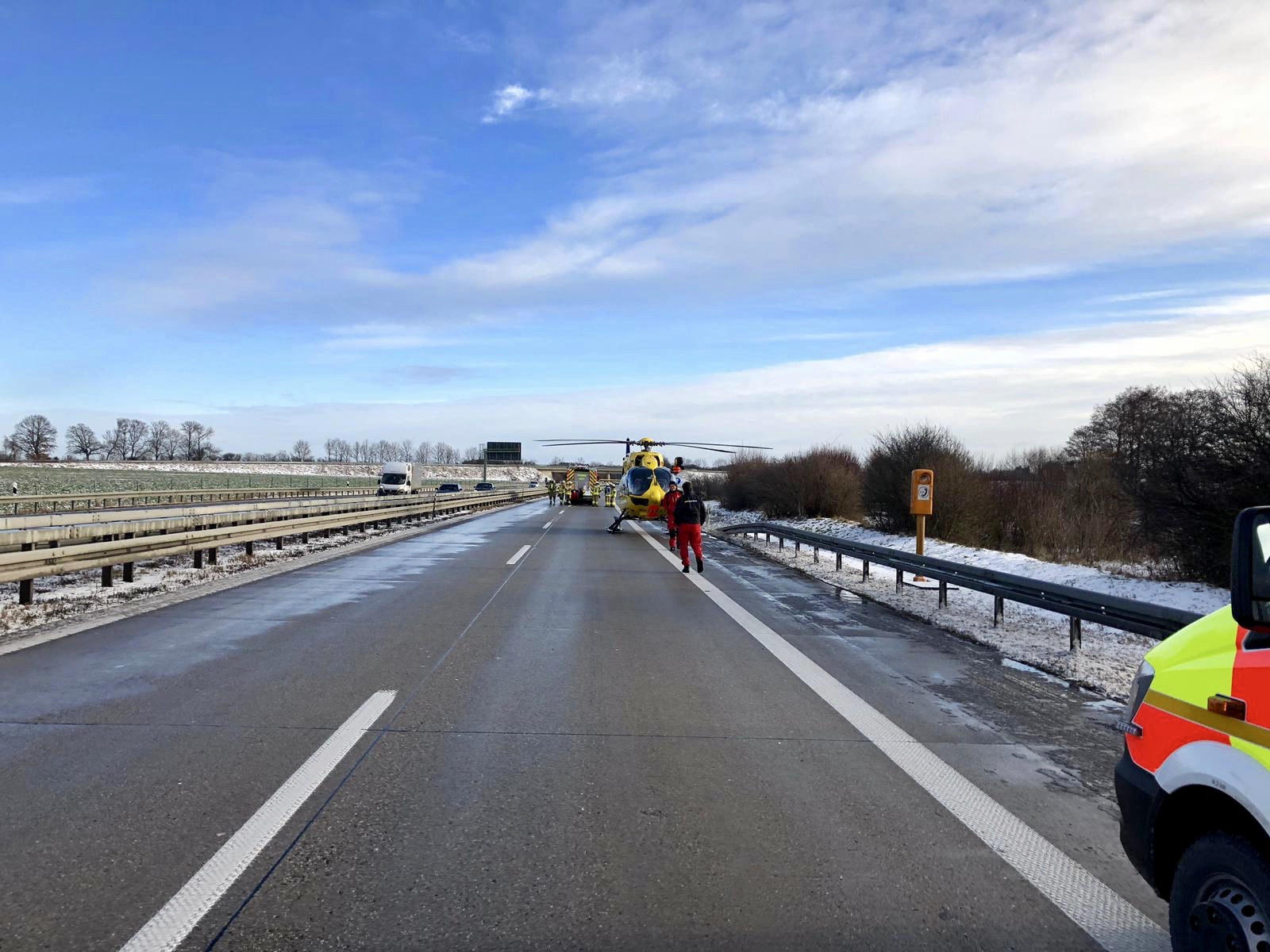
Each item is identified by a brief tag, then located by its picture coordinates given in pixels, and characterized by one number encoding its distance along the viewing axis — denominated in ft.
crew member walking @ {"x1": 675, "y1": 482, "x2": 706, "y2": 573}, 55.01
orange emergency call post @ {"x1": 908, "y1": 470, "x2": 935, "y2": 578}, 52.60
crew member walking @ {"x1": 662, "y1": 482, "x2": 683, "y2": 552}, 66.64
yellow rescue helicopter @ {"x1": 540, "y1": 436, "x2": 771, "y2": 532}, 93.45
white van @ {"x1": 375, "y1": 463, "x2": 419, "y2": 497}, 196.44
